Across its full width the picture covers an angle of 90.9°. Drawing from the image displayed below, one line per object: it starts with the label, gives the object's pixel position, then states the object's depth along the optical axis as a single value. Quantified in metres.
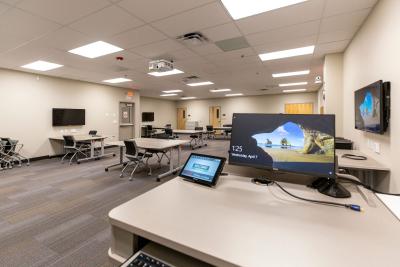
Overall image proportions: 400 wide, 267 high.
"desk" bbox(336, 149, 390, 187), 2.22
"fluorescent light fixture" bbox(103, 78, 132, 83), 7.28
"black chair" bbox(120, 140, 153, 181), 4.51
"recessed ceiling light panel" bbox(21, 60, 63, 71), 5.12
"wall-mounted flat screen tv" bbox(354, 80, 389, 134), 2.18
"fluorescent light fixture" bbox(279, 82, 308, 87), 8.34
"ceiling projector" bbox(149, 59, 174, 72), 4.47
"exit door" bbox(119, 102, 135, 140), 9.50
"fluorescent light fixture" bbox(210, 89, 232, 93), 10.12
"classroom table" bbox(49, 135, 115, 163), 6.03
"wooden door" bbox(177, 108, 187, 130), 15.29
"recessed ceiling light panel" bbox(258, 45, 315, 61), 4.26
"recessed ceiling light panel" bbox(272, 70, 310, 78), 6.29
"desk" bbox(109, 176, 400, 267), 0.64
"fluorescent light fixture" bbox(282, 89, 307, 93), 10.59
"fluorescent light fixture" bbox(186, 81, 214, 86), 8.10
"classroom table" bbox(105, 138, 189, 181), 4.44
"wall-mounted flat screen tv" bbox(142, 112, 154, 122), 12.23
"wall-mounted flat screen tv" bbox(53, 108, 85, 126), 6.78
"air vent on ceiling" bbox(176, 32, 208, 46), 3.42
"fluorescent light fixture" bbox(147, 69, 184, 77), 6.07
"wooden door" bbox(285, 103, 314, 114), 11.26
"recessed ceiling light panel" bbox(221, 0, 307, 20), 2.52
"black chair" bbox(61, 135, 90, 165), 5.91
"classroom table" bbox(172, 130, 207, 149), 8.70
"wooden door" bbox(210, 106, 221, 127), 13.99
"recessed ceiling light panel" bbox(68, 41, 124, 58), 3.91
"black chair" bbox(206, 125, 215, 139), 10.74
